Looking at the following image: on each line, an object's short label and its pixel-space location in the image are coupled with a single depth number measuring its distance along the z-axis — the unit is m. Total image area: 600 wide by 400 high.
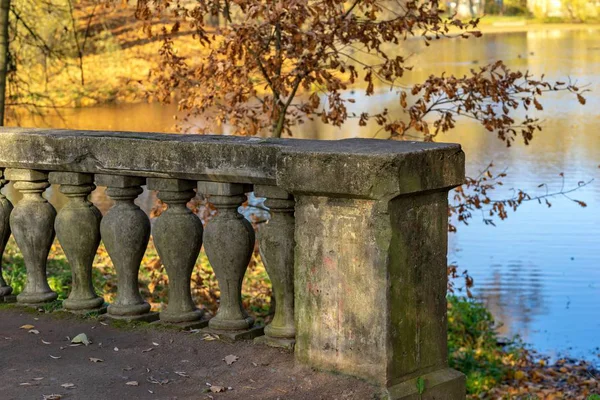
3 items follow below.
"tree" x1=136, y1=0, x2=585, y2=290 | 7.93
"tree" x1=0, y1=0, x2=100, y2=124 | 9.55
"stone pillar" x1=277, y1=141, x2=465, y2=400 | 3.79
